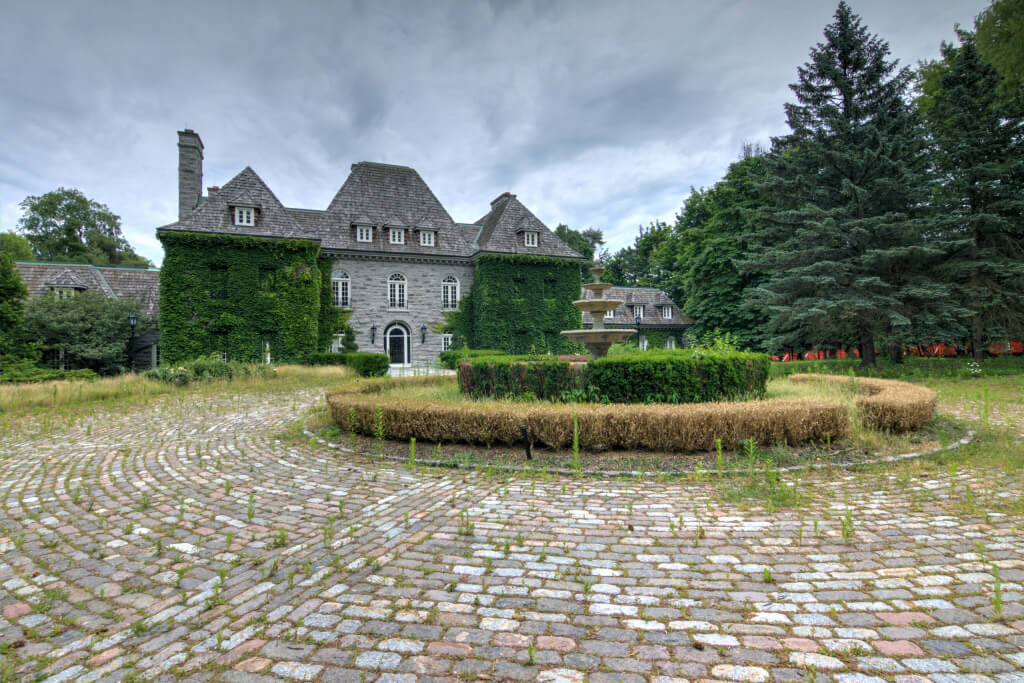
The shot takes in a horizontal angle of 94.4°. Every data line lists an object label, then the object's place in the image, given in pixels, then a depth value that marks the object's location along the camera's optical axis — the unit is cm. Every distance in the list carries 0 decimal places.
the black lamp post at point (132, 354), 2817
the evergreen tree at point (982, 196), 1784
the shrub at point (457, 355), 2050
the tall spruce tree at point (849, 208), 1809
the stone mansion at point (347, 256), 2416
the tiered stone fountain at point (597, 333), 1124
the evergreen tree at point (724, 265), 3041
